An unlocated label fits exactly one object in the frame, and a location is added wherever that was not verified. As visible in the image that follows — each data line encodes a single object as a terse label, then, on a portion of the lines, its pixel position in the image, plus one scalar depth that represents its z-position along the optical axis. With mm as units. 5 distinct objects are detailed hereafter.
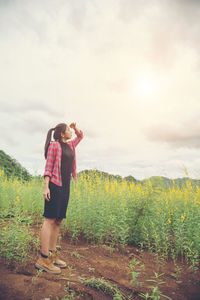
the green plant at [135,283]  3010
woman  3348
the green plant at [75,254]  4018
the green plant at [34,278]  2862
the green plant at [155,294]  2797
